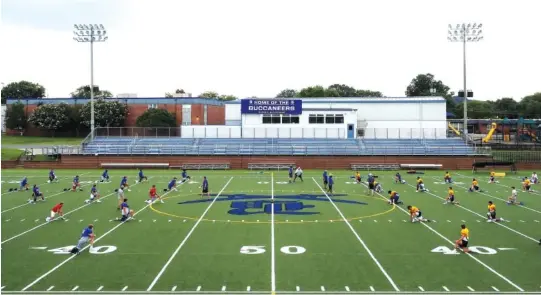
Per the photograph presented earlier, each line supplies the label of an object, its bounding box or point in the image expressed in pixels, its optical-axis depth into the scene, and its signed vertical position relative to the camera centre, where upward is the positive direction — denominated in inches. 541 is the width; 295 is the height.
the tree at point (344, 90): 5378.9 +557.7
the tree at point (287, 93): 5980.3 +572.1
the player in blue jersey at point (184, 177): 1489.9 -109.8
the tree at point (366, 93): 5264.8 +493.2
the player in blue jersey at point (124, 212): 845.2 -119.9
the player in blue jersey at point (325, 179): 1286.9 -102.2
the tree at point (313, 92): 4367.6 +429.6
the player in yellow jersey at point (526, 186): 1248.2 -121.9
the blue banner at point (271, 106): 2324.1 +159.0
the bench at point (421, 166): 1956.2 -108.1
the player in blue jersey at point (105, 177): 1491.1 -105.3
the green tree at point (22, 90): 4965.6 +534.9
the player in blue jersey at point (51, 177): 1443.2 -100.1
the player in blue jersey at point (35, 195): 1049.5 -112.2
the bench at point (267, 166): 1953.7 -101.8
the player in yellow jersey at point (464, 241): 639.8 -132.8
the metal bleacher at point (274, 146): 2108.8 -27.6
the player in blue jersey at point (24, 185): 1249.4 -106.8
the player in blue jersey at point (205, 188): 1143.6 -108.7
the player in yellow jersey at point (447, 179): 1417.3 -116.1
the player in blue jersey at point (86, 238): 629.3 -124.8
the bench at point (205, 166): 1968.5 -100.1
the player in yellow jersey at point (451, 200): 1043.9 -129.6
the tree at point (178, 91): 5588.6 +563.6
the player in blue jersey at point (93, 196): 1058.1 -115.4
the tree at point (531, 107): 4253.4 +268.5
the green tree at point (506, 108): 4612.9 +288.4
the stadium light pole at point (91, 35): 2216.0 +487.7
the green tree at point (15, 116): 3383.4 +182.1
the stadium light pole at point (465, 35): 2241.6 +471.7
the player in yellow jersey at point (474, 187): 1252.5 -125.3
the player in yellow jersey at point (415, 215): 834.8 -129.2
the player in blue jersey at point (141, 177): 1466.5 -106.4
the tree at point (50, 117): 3245.6 +167.8
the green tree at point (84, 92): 5446.4 +565.1
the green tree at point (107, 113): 3191.4 +184.1
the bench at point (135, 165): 1988.2 -93.8
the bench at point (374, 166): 1951.3 -107.7
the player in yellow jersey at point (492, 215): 841.5 -131.2
